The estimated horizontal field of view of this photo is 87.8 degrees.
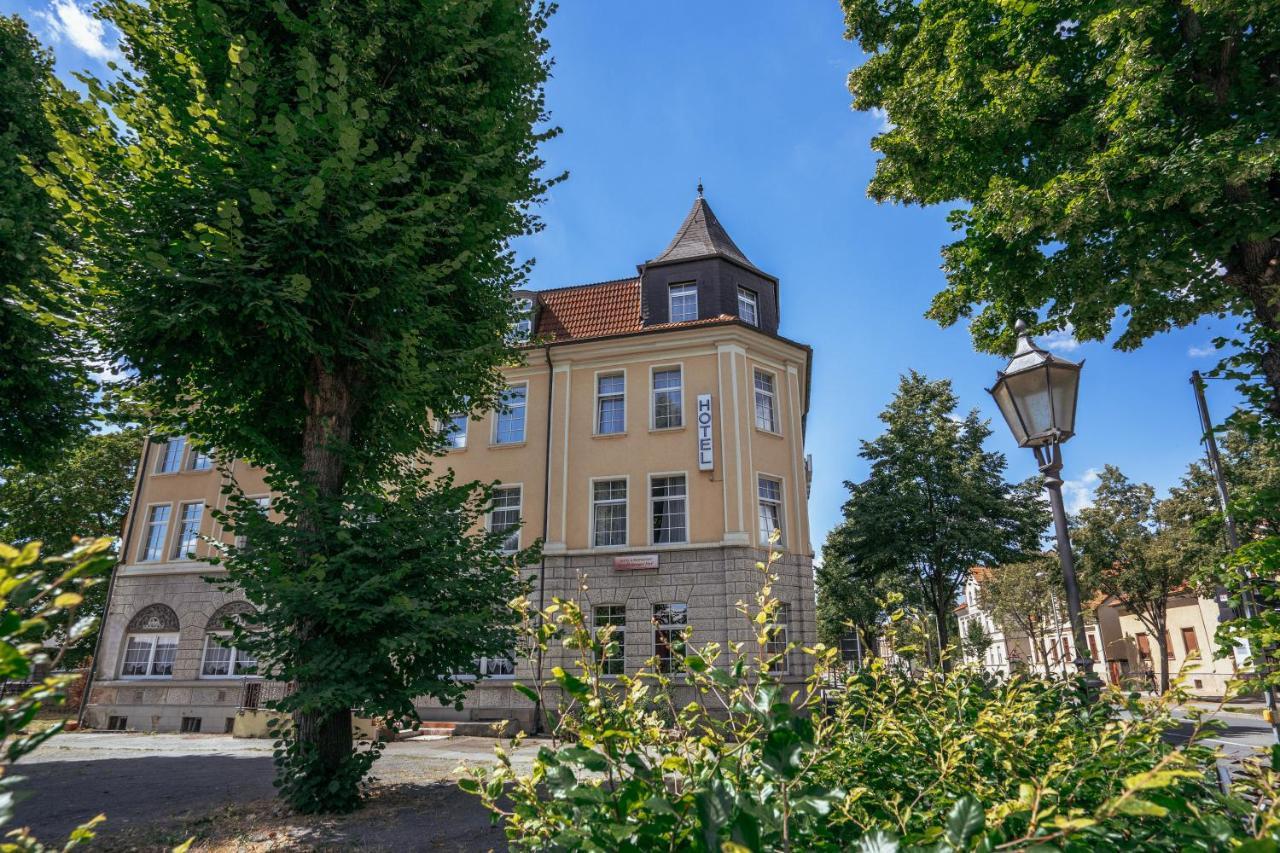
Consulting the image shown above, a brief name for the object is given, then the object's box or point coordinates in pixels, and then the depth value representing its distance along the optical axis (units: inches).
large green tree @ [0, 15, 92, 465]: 304.2
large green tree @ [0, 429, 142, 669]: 1172.5
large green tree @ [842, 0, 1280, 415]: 275.4
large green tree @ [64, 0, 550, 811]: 245.3
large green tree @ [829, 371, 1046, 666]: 902.4
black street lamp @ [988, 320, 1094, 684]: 204.4
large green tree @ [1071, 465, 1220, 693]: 1100.5
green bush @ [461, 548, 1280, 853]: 55.0
